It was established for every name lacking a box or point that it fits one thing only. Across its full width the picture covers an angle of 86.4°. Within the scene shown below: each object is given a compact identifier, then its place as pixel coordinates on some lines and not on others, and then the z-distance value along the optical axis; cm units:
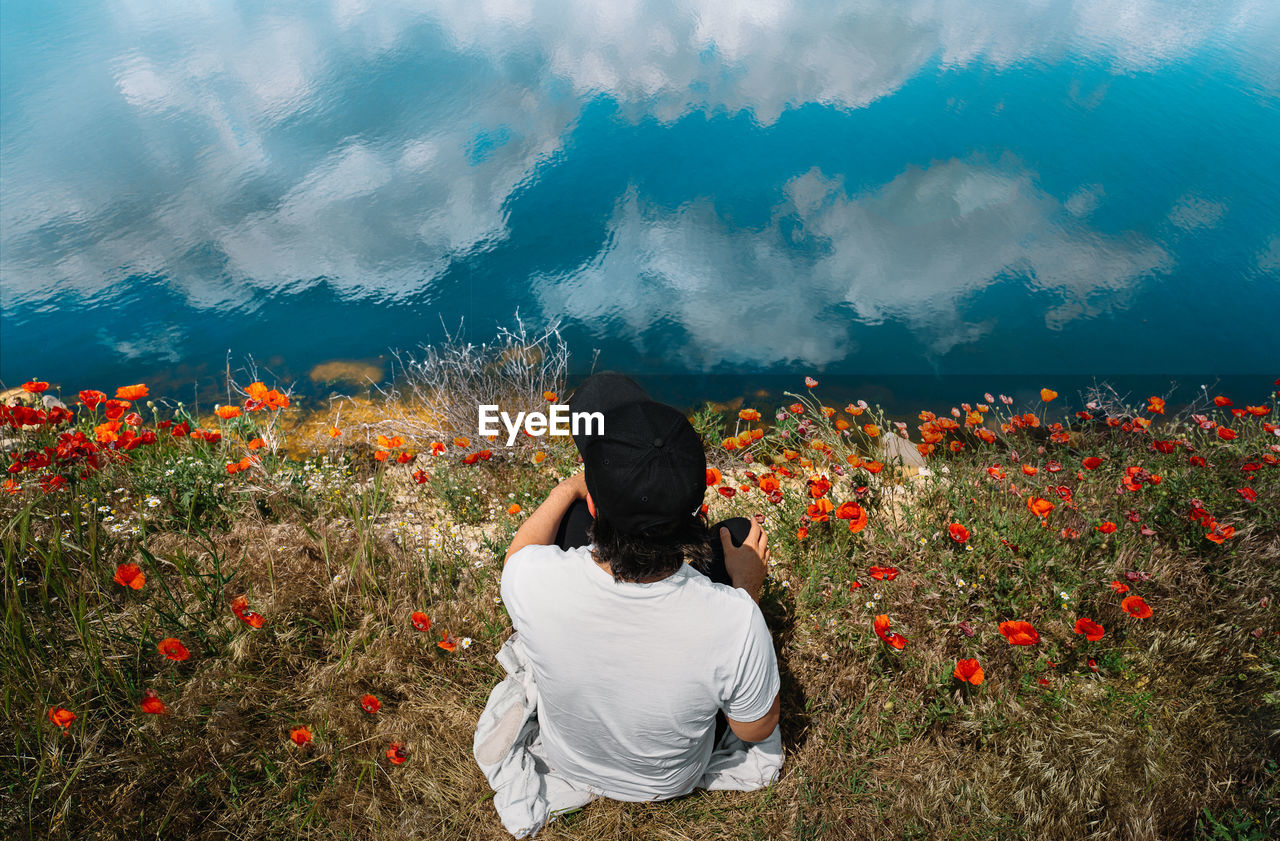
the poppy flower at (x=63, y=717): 202
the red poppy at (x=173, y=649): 212
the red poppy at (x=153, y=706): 204
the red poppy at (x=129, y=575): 217
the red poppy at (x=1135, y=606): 244
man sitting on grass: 157
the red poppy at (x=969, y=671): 222
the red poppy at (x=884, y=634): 233
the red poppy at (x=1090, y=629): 238
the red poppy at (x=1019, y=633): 225
